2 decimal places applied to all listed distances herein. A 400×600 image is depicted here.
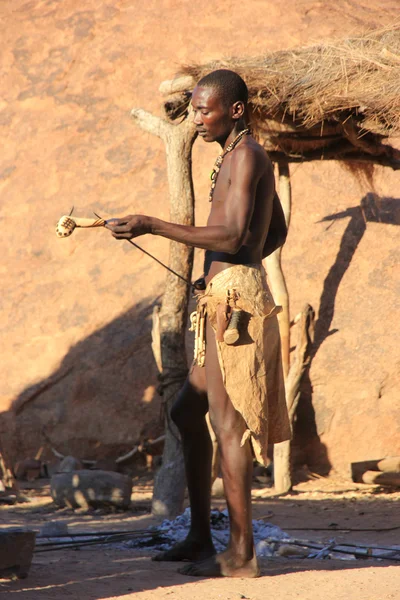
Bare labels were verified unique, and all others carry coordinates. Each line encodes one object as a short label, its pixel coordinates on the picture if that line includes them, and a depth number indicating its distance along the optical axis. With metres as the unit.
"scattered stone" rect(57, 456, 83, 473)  16.34
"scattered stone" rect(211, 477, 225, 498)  14.88
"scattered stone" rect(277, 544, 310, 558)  8.70
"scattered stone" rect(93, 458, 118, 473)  17.67
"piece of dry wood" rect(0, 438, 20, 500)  15.16
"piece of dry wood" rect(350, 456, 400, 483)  15.34
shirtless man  6.79
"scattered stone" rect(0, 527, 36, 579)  6.86
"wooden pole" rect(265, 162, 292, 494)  15.52
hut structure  12.78
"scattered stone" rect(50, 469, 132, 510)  13.78
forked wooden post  12.67
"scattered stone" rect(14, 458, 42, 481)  17.75
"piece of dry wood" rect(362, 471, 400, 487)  14.98
